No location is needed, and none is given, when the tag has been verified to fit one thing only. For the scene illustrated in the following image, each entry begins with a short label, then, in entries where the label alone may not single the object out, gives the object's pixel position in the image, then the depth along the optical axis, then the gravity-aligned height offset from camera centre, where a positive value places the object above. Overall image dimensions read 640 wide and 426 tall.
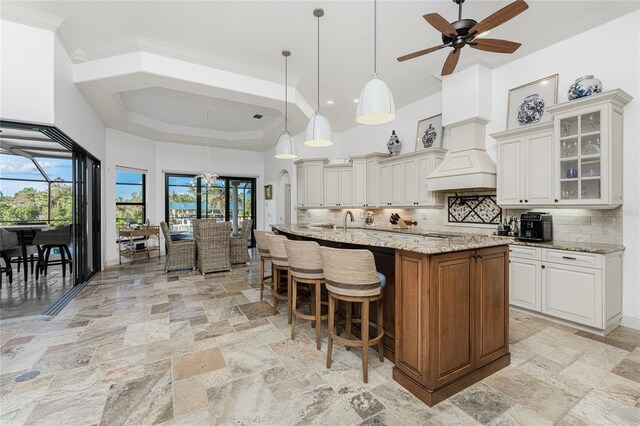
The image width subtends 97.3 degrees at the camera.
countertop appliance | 3.47 -0.21
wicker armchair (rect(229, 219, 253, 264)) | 6.04 -0.78
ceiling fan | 2.10 +1.46
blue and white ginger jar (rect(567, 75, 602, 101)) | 3.13 +1.39
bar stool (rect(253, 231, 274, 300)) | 3.76 -0.50
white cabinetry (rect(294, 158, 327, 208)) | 6.78 +0.71
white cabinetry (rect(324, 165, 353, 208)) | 6.47 +0.59
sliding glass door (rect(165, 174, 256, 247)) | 8.02 +0.33
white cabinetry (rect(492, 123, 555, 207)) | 3.41 +0.55
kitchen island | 1.88 -0.73
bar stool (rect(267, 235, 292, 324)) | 3.25 -0.52
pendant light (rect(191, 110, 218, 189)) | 8.23 +0.92
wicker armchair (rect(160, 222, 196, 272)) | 5.53 -0.84
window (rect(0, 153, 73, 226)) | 4.90 +0.42
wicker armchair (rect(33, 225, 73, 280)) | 4.84 -0.53
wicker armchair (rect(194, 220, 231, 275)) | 5.41 -0.67
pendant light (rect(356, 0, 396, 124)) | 2.42 +0.97
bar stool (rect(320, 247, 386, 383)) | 2.10 -0.55
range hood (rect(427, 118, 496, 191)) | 3.98 +0.71
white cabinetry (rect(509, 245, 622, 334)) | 2.86 -0.82
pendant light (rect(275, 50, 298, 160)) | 3.97 +0.92
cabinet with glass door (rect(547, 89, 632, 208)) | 2.94 +0.66
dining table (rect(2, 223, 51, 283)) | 4.73 -0.36
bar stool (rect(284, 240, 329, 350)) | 2.59 -0.53
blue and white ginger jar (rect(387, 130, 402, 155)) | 5.75 +1.35
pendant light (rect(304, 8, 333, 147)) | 3.31 +0.96
